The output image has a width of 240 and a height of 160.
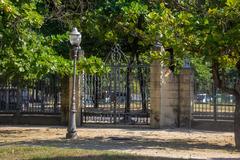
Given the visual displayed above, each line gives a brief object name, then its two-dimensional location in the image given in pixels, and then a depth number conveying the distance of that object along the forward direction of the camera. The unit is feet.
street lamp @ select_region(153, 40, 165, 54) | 72.25
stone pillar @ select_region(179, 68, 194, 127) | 76.59
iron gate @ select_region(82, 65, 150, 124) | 79.51
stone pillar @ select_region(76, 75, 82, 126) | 79.10
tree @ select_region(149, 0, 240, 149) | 44.20
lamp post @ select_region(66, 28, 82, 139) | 62.18
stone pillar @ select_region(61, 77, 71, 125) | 80.74
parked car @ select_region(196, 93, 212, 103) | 75.48
